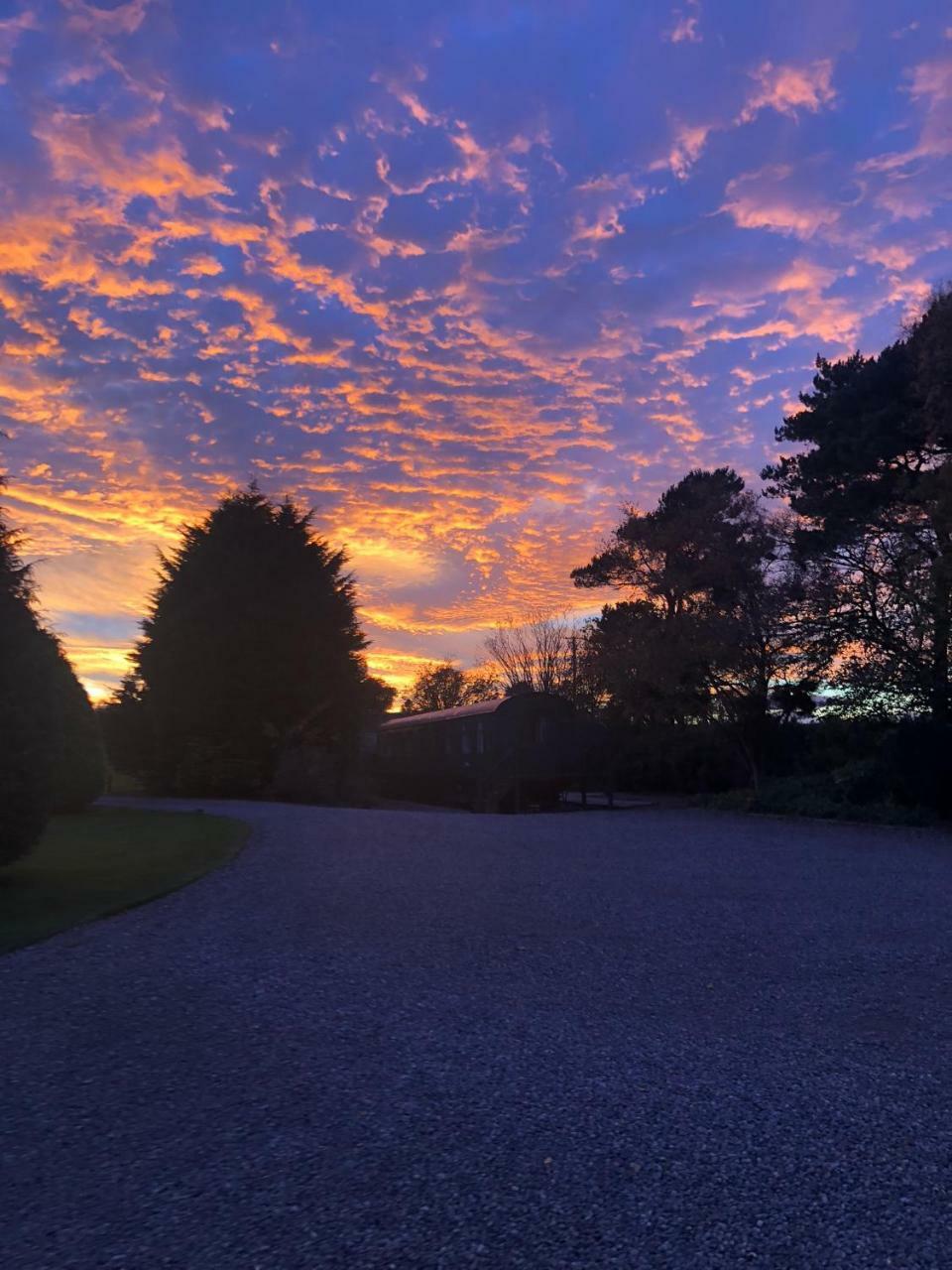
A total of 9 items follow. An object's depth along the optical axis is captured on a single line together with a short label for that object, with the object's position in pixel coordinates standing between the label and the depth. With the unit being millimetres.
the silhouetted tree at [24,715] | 8578
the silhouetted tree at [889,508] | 16469
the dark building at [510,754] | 24781
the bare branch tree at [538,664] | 45406
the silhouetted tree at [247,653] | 24672
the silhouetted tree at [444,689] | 53250
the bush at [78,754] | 16500
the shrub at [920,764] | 14875
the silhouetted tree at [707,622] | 19953
